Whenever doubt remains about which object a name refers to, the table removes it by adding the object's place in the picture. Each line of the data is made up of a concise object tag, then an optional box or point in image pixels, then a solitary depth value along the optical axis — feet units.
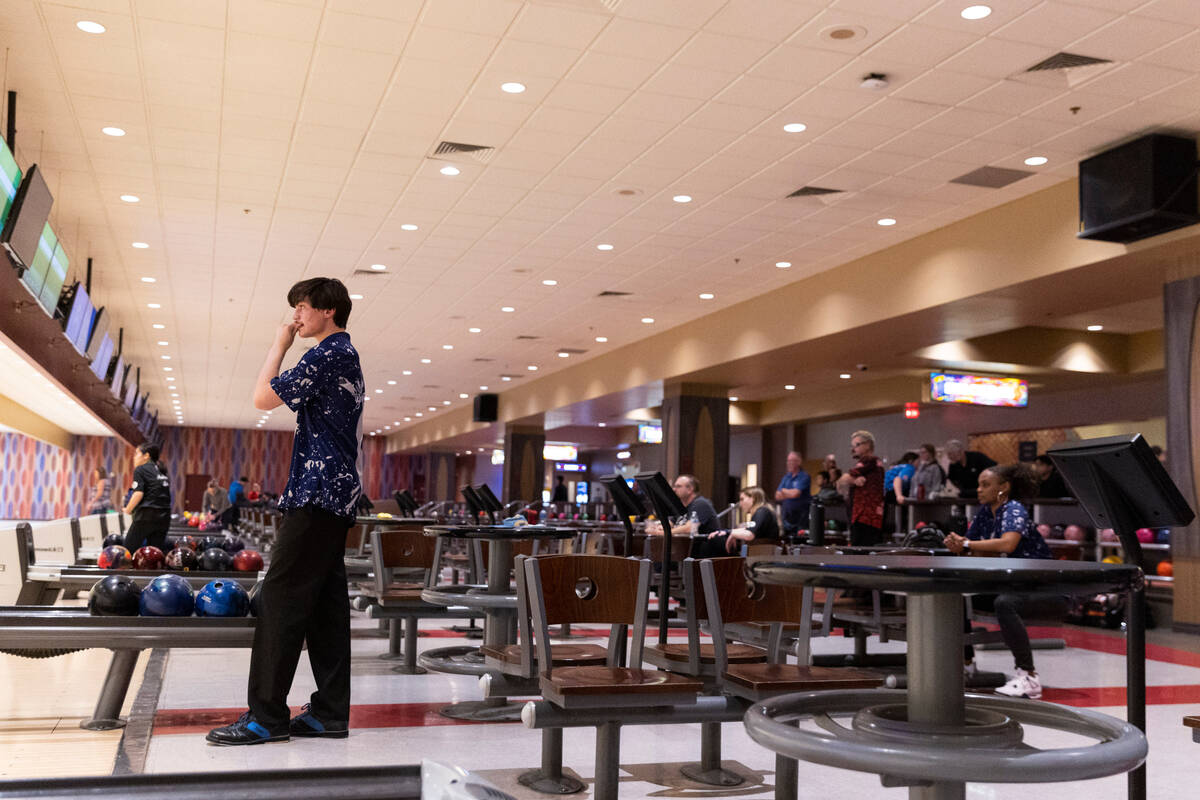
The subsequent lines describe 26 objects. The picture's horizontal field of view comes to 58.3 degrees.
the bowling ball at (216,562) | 17.56
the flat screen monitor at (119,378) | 53.72
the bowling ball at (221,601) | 12.93
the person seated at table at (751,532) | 27.25
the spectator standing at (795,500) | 36.94
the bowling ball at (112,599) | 12.70
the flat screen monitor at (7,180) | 21.76
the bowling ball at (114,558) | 17.42
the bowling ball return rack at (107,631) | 11.91
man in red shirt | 27.89
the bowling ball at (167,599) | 12.85
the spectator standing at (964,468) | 34.14
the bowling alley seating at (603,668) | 9.63
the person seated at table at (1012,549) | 18.76
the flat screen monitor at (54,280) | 30.19
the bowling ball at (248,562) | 17.66
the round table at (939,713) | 5.60
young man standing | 11.89
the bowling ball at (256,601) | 12.94
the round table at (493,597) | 15.12
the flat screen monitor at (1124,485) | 8.07
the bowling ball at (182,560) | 17.67
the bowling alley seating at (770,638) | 9.77
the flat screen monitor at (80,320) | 35.68
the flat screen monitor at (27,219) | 23.11
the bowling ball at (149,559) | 17.57
